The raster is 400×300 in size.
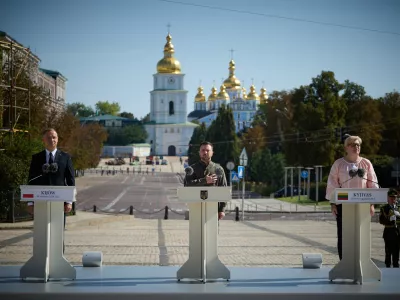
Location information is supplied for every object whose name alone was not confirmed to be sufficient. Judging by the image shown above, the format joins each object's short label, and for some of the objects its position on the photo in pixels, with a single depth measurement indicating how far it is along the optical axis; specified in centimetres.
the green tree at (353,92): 6631
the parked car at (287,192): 6769
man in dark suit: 1052
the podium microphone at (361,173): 1022
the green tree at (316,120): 6041
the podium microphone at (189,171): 1049
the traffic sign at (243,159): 3984
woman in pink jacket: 1043
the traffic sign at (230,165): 4122
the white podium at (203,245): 1023
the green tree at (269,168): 7338
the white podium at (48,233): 991
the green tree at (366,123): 6425
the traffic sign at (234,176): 4003
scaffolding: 3359
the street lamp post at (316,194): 5365
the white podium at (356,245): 1016
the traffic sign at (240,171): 4072
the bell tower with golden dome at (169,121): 18812
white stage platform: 920
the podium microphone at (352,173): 1028
